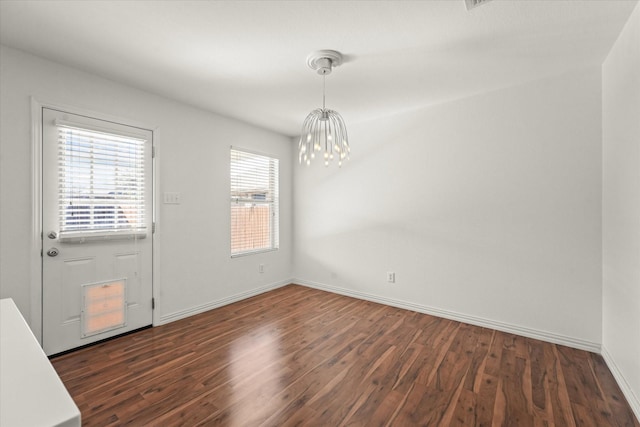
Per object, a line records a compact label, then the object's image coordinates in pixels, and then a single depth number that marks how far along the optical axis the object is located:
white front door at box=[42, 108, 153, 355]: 2.55
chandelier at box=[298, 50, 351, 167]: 2.38
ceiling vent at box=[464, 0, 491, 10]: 1.82
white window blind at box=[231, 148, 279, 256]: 4.16
